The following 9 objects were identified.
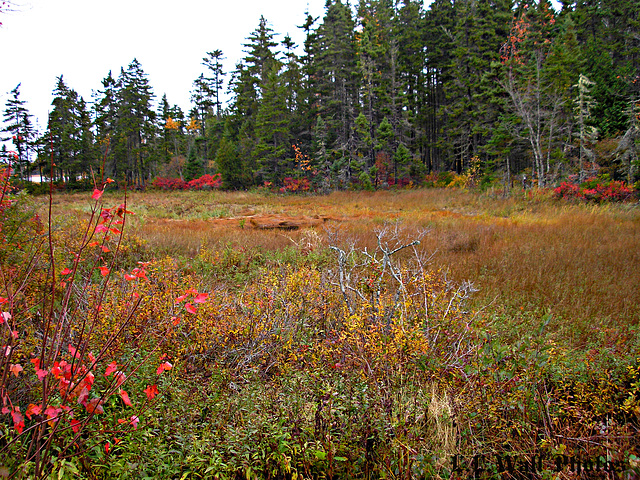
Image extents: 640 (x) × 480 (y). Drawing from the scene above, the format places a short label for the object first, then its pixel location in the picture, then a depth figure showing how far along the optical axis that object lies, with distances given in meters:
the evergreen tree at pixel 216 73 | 48.58
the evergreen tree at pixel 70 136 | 35.84
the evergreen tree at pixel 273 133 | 28.44
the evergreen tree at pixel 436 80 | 30.44
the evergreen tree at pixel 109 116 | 38.68
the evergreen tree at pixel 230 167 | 30.91
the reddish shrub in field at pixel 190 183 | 31.58
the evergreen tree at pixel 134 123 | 37.66
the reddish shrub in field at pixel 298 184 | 28.86
